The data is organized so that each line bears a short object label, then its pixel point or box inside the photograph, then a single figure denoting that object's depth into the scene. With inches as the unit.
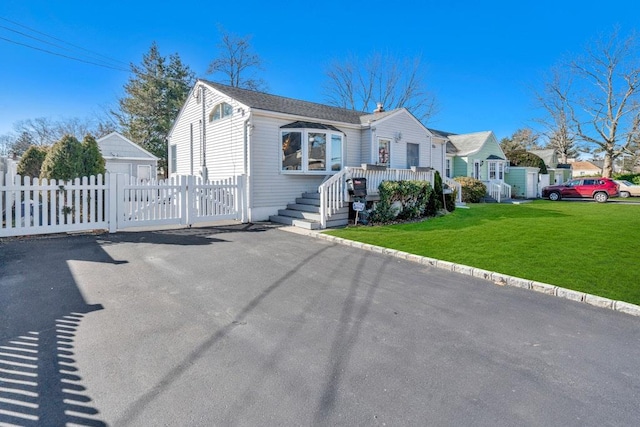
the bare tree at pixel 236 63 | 1229.0
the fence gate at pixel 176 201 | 343.3
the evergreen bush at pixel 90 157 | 366.0
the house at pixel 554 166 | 1339.0
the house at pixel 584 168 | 2820.6
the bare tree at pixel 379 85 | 1249.4
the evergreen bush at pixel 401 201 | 434.9
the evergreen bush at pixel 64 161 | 345.7
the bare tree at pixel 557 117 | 1334.9
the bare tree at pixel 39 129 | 1486.2
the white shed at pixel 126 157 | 871.1
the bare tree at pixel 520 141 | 1967.3
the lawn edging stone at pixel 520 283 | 158.6
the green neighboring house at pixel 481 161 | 940.0
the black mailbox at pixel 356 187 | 408.2
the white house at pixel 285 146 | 437.7
